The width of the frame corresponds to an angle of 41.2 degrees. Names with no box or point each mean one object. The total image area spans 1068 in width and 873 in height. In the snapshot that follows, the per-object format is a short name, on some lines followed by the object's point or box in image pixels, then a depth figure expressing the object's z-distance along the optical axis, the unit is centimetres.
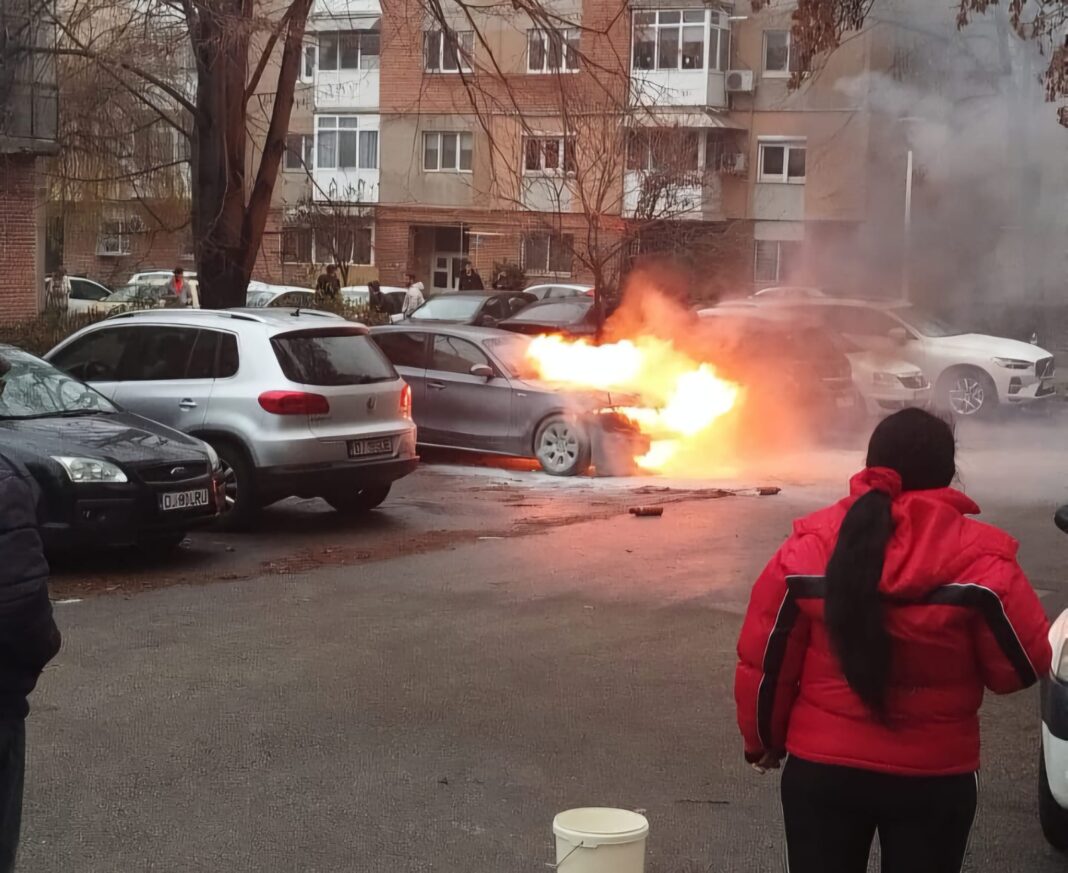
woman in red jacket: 306
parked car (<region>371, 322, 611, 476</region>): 1473
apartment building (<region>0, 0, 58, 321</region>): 1660
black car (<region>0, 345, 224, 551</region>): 909
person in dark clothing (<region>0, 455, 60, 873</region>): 329
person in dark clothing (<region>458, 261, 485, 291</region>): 3170
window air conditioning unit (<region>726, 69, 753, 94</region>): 3913
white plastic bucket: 387
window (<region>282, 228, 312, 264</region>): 4297
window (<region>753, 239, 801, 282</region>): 2707
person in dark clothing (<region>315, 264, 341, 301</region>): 2589
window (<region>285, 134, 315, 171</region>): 4659
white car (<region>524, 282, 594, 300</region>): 2885
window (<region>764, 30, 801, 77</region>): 3493
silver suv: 1098
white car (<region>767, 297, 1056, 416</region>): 2045
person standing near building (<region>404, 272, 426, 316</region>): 2865
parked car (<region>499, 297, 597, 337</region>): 2095
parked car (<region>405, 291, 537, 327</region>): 2289
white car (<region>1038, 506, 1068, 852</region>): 440
